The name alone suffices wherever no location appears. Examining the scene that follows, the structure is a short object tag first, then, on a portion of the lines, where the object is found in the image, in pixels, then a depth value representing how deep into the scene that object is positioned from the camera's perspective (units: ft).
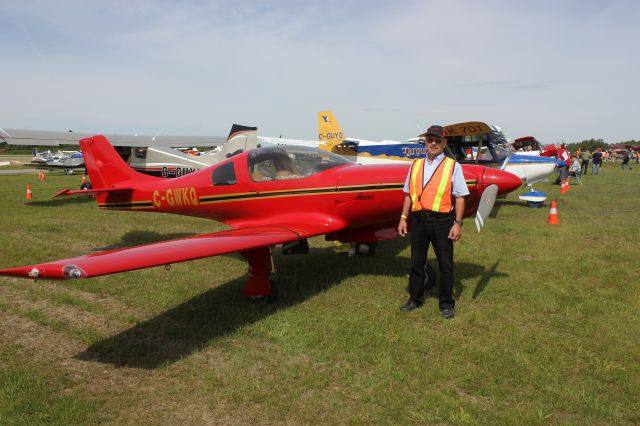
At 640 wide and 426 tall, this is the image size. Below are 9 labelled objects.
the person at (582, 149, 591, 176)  89.86
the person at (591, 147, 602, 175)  93.88
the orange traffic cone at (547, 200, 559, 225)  32.89
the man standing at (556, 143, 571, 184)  59.72
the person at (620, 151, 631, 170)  117.47
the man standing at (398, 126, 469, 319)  14.98
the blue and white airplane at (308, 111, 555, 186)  44.19
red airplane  15.89
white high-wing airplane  50.75
